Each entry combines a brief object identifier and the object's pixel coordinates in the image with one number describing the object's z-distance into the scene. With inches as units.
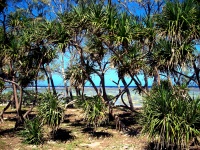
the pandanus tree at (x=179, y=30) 342.6
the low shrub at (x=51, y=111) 375.1
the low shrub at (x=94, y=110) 380.2
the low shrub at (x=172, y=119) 285.7
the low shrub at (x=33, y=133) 384.8
